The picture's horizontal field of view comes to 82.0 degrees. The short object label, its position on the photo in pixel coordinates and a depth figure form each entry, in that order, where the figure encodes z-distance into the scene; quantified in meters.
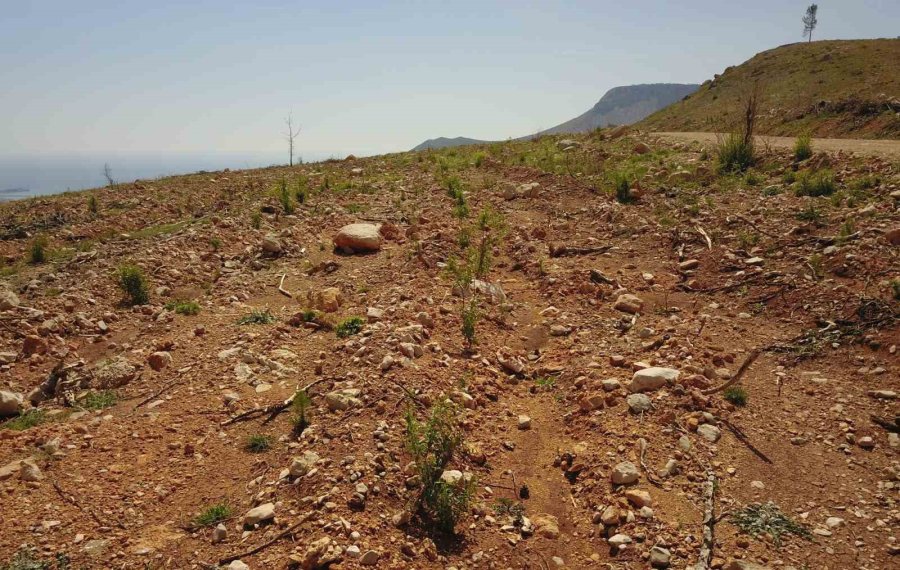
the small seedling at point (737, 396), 4.96
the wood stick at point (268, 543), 3.57
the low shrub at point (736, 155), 11.74
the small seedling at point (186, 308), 7.24
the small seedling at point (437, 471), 3.90
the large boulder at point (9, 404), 5.39
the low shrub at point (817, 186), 9.04
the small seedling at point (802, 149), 11.14
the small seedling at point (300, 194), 12.81
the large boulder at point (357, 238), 9.66
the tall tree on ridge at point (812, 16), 63.19
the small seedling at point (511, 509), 4.13
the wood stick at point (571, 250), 9.12
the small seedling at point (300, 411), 4.92
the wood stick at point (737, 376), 4.92
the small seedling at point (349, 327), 6.66
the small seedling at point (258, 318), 7.01
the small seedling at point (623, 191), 11.10
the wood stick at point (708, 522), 3.46
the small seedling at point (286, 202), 11.77
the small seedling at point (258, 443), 4.75
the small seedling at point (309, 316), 7.08
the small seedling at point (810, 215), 8.05
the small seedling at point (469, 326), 6.48
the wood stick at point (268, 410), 5.19
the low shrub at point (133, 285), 7.63
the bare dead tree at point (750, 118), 12.12
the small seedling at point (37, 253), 9.94
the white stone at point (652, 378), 5.23
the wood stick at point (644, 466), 4.21
